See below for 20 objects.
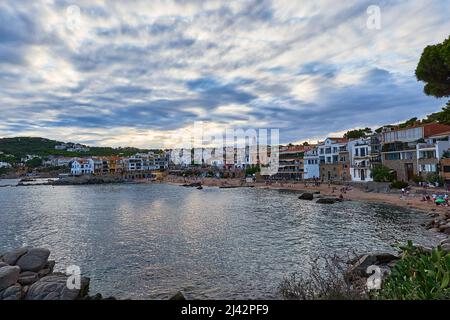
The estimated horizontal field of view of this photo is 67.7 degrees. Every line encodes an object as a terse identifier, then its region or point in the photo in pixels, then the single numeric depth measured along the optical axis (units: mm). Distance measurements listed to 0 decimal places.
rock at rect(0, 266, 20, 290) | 16547
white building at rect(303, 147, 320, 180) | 103562
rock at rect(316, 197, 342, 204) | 58281
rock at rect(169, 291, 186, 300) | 15367
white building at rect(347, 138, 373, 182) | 80250
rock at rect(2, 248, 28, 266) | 19516
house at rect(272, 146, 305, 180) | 111438
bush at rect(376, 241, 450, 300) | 8352
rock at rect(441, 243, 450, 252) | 17523
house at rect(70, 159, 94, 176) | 194625
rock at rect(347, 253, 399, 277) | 17641
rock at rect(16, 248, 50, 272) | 19250
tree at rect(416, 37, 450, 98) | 29641
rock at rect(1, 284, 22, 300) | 15464
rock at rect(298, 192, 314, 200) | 66000
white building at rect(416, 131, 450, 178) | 57188
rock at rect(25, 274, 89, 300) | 15086
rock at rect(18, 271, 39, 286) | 17442
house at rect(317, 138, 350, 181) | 91375
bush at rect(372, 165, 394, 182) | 69375
